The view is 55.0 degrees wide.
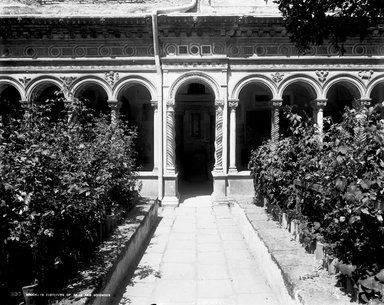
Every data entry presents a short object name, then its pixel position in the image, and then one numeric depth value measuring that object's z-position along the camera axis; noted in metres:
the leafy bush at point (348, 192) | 3.08
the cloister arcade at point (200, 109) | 11.05
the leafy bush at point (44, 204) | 3.29
